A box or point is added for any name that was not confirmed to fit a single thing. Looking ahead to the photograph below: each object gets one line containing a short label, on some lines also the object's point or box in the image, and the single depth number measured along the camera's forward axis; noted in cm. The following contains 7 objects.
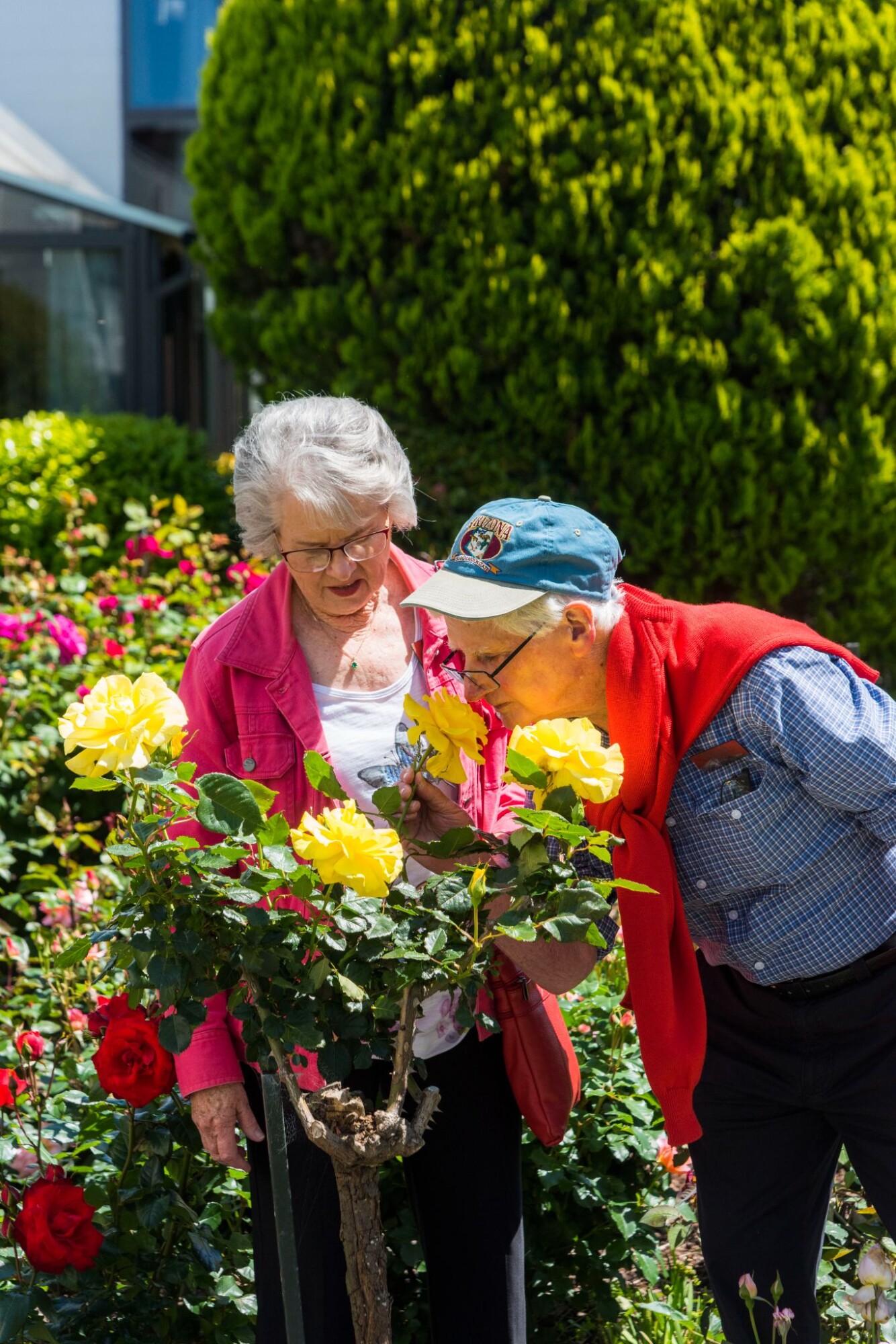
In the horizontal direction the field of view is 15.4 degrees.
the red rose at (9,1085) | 348
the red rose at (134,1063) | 334
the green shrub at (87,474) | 701
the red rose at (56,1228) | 334
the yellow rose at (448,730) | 313
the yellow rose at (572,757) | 301
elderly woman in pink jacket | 334
